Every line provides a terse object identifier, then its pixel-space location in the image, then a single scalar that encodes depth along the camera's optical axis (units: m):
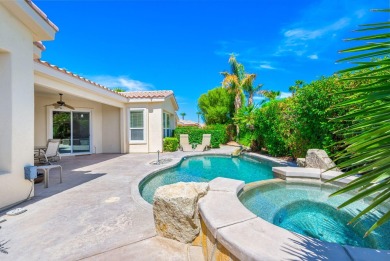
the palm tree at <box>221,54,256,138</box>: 24.59
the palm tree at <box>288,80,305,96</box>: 9.85
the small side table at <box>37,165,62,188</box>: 5.85
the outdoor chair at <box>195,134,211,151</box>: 16.54
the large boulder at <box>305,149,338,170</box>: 7.10
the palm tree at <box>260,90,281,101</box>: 25.99
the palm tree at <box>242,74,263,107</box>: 24.81
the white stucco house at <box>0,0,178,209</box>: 4.43
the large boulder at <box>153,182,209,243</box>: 3.10
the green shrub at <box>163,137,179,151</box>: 15.27
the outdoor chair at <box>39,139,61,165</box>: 9.15
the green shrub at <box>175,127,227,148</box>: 18.98
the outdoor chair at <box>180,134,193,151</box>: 16.31
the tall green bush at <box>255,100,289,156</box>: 11.76
